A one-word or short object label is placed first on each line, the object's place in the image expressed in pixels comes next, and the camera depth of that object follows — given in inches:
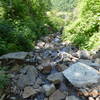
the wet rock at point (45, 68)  112.5
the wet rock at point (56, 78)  99.5
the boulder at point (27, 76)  99.4
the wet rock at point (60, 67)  117.1
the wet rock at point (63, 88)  95.3
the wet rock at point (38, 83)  97.4
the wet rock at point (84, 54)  140.1
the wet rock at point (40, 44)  222.0
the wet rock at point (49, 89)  91.5
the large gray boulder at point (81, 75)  93.4
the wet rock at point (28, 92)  90.5
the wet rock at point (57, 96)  88.9
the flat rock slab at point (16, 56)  120.6
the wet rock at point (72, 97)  87.7
